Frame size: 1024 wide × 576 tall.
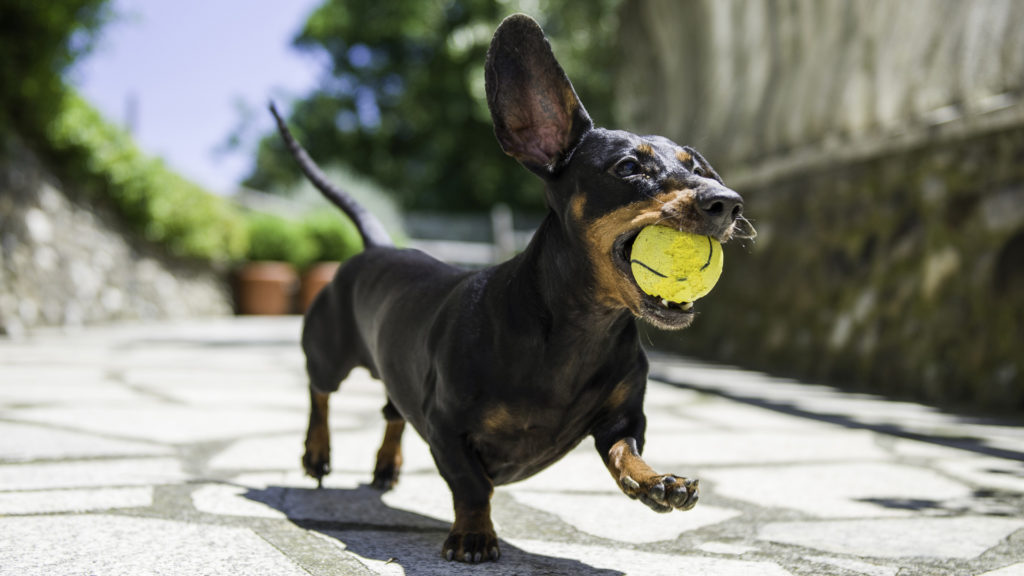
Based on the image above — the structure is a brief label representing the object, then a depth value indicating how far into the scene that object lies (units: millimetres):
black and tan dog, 1810
